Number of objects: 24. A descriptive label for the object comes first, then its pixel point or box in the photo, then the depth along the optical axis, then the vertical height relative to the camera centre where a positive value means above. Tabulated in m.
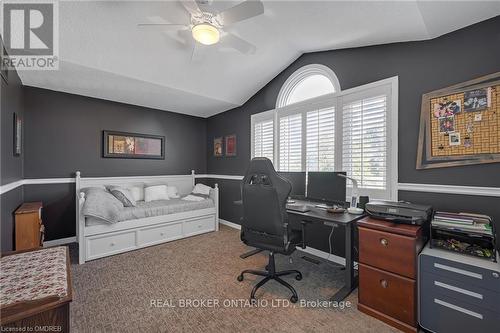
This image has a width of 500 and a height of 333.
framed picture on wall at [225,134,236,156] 4.68 +0.44
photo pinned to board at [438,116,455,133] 2.04 +0.39
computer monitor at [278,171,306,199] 2.89 -0.23
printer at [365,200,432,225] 1.83 -0.40
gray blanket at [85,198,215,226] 3.25 -0.71
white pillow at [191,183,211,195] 4.62 -0.51
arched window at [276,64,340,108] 3.10 +1.24
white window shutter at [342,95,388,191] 2.53 +0.29
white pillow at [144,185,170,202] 4.19 -0.53
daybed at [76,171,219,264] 3.01 -0.90
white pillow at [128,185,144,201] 4.19 -0.51
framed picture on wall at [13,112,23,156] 2.64 +0.37
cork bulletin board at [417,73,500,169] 1.84 +0.37
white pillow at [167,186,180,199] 4.55 -0.55
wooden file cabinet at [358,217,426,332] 1.73 -0.87
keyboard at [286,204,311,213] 2.45 -0.49
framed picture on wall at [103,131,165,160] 4.07 +0.39
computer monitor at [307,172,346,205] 2.46 -0.25
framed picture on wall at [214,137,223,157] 5.02 +0.42
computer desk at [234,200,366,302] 2.10 -0.64
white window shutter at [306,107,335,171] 3.01 +0.36
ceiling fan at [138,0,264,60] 1.91 +1.37
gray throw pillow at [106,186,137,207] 3.54 -0.50
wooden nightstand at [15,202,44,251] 2.59 -0.75
